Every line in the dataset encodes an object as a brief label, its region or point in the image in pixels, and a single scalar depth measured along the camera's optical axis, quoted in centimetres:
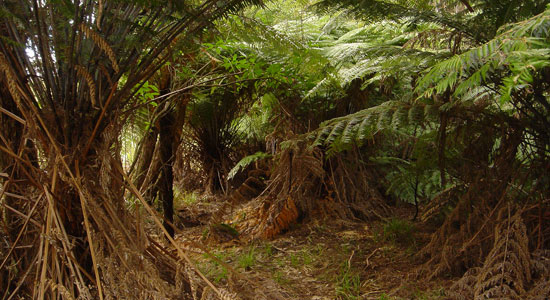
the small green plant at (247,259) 241
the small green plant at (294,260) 243
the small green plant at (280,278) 218
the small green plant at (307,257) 244
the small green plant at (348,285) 199
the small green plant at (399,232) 258
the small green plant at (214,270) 212
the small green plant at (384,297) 190
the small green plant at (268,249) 261
